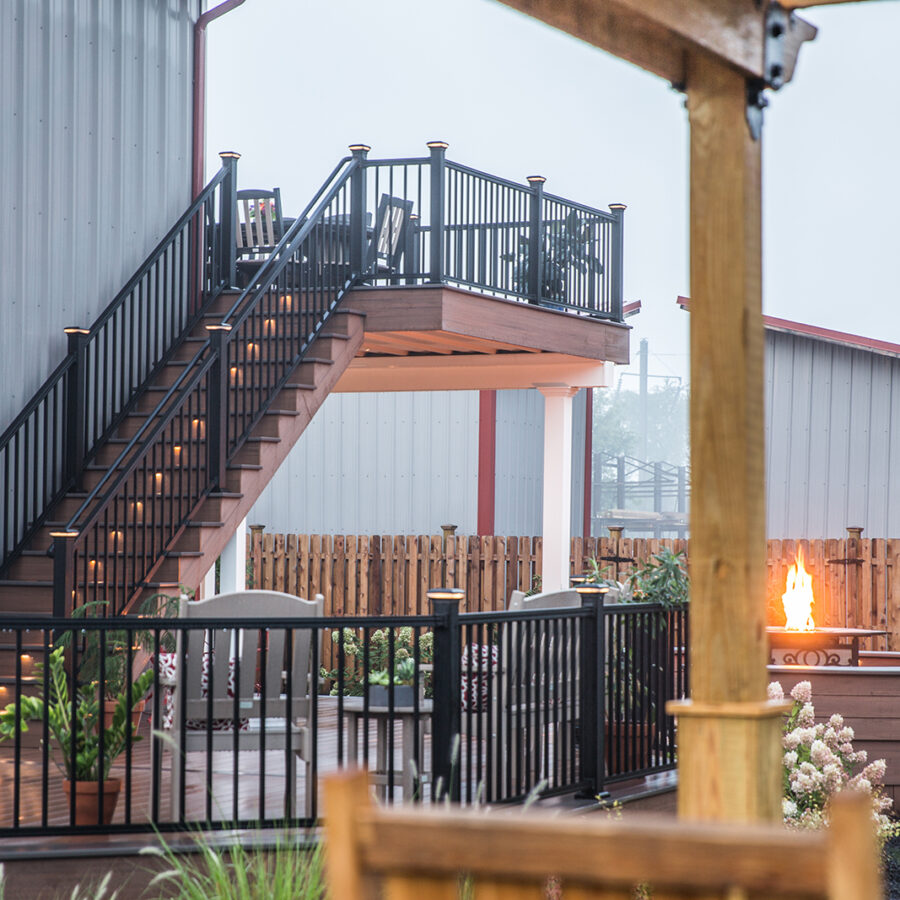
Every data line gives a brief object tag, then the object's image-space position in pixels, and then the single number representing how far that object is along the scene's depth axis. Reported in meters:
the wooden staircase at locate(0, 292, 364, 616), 18.52
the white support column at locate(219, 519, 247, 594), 21.97
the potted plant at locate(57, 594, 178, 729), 14.42
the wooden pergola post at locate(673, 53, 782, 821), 7.96
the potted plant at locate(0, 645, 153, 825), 11.82
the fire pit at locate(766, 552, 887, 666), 19.66
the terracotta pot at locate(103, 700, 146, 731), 14.47
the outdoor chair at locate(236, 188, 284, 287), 25.37
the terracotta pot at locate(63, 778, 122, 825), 11.82
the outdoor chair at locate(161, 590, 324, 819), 11.51
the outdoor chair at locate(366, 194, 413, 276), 22.93
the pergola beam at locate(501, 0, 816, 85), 7.54
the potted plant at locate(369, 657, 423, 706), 12.87
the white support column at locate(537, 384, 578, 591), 26.27
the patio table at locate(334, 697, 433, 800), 12.20
